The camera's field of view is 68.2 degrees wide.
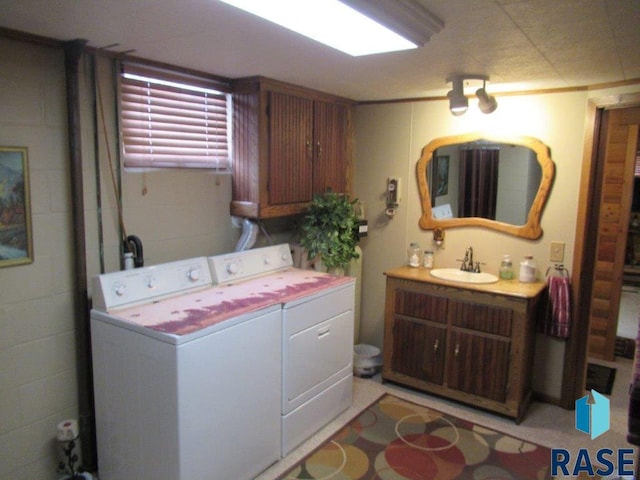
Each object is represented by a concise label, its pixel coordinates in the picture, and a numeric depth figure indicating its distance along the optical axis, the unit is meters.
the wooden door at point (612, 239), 3.82
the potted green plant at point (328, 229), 3.33
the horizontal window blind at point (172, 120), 2.58
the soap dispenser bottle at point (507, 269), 3.38
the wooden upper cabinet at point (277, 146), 3.00
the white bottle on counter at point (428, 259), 3.71
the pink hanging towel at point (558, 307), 3.14
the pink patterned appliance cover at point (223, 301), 2.19
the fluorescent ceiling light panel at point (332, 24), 1.59
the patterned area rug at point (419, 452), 2.56
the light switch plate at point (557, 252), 3.23
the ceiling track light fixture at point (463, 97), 2.79
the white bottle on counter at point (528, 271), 3.29
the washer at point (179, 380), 2.08
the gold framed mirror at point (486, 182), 3.28
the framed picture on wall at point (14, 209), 2.11
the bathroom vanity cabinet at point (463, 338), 3.05
